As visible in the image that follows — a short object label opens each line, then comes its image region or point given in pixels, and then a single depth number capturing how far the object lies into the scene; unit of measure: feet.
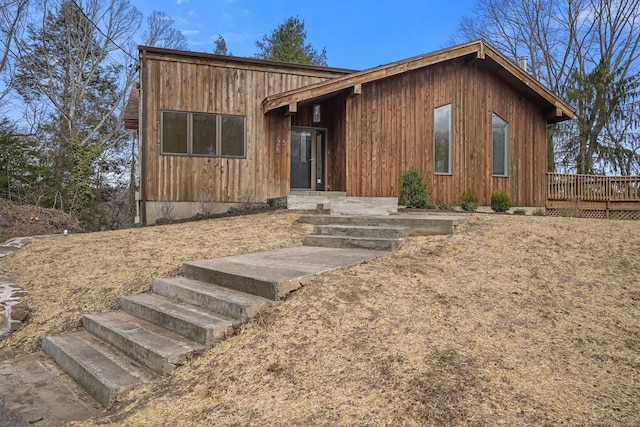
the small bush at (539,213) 36.37
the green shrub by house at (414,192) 32.91
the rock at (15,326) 15.09
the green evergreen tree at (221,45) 97.15
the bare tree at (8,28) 55.88
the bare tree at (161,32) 79.71
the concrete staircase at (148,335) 10.49
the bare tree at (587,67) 69.97
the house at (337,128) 34.88
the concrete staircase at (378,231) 17.39
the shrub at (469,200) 35.24
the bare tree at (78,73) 63.36
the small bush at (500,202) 37.29
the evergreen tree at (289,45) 84.00
